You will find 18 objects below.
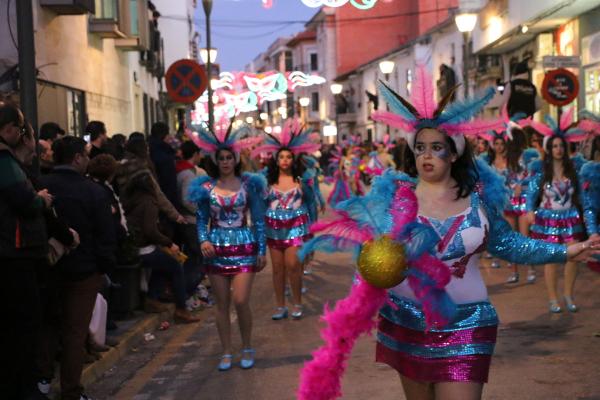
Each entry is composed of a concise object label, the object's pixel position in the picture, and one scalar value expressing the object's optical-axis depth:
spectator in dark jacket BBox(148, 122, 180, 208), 11.31
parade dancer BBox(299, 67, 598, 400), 3.97
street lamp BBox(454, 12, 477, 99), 19.58
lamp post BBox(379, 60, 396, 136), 27.31
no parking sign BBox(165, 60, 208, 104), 14.21
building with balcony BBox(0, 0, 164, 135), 14.11
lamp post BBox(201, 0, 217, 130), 20.06
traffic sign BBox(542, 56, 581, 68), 16.80
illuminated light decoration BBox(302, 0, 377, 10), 12.50
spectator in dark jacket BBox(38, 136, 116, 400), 6.28
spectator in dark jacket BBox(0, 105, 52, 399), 5.45
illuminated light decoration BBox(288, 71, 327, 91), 30.30
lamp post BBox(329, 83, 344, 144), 47.93
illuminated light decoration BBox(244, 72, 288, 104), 30.19
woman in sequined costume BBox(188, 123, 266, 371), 7.59
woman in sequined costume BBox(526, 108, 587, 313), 9.33
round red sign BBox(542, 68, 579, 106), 17.06
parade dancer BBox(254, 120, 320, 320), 10.11
